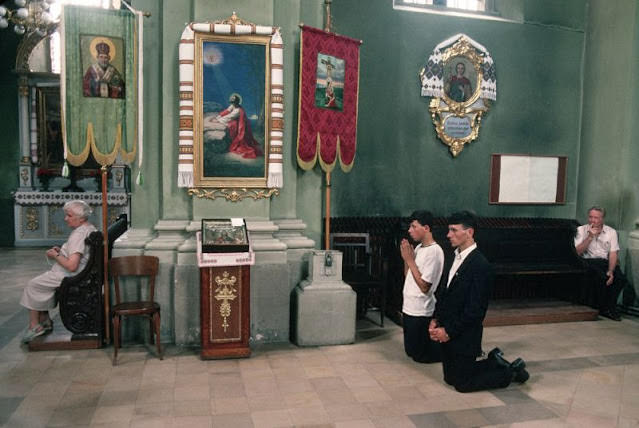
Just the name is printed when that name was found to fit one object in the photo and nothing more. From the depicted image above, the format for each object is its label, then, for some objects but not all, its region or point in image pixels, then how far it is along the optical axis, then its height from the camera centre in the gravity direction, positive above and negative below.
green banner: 5.23 +0.58
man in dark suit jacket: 4.40 -1.27
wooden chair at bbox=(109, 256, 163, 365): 5.18 -1.25
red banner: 5.79 +0.54
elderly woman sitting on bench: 5.50 -1.16
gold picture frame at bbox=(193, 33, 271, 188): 5.51 +0.38
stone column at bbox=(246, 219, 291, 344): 5.70 -1.34
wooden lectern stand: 5.17 -1.39
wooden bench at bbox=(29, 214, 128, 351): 5.46 -1.49
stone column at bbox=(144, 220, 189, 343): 5.62 -1.09
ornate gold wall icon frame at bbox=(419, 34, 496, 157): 8.29 +0.97
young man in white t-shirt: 5.09 -1.20
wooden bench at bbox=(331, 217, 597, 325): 7.05 -1.37
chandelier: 9.75 +2.19
